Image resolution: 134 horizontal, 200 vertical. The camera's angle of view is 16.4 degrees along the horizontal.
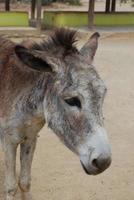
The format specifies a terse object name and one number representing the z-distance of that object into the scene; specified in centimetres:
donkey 301
